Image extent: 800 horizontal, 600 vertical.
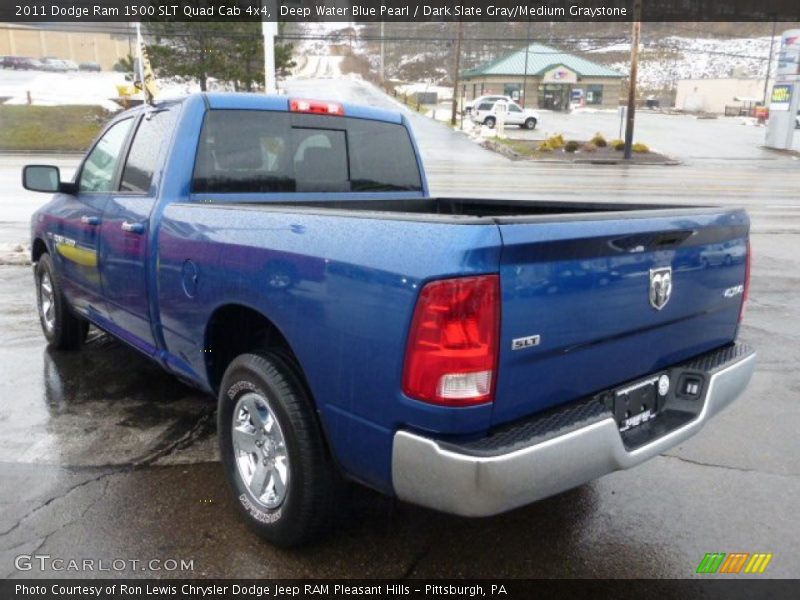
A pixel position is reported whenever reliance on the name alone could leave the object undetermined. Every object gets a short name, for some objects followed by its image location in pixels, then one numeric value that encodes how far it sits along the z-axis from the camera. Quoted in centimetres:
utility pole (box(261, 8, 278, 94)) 1277
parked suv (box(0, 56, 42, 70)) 7525
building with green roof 7750
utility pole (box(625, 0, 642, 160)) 2939
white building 9000
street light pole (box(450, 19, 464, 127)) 4797
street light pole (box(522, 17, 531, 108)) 7585
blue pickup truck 216
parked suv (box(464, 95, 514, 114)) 5351
